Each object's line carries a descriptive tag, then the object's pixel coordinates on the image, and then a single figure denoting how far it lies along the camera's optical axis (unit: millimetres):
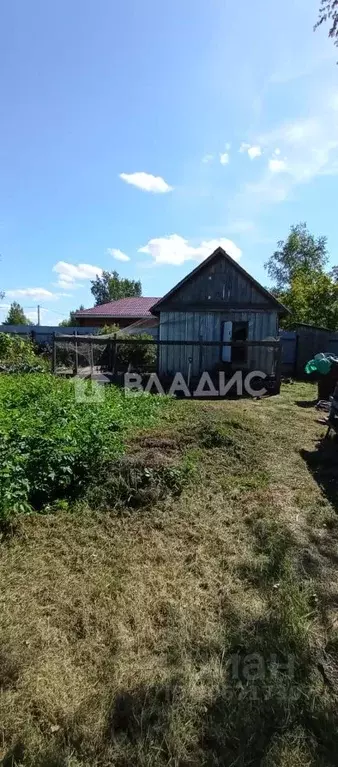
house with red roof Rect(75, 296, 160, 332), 27766
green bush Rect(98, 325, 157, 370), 13953
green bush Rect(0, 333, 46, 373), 11836
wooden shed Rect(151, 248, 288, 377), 12992
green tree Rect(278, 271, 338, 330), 22484
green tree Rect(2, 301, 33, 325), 49288
